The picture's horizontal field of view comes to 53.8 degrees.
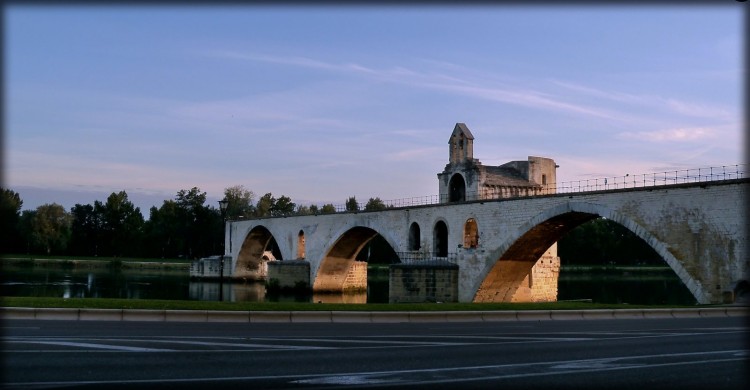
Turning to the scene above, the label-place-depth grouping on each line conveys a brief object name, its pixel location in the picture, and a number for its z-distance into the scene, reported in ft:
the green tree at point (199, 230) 379.55
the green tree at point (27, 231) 312.71
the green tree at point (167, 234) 376.27
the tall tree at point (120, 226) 370.73
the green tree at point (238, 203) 415.64
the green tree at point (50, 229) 314.55
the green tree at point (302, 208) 438.03
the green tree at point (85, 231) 361.30
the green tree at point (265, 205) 422.82
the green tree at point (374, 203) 409.28
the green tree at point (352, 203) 421.14
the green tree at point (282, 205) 434.71
